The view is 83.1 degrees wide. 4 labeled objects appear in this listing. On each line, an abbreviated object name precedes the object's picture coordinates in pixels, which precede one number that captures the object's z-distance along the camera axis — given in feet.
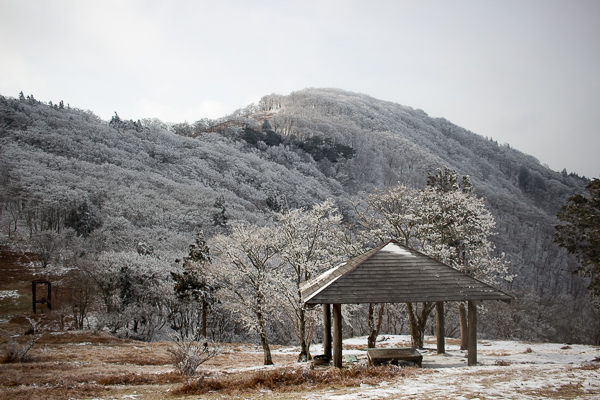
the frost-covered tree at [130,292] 108.27
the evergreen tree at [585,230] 75.36
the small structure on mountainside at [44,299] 110.22
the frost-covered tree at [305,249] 57.77
